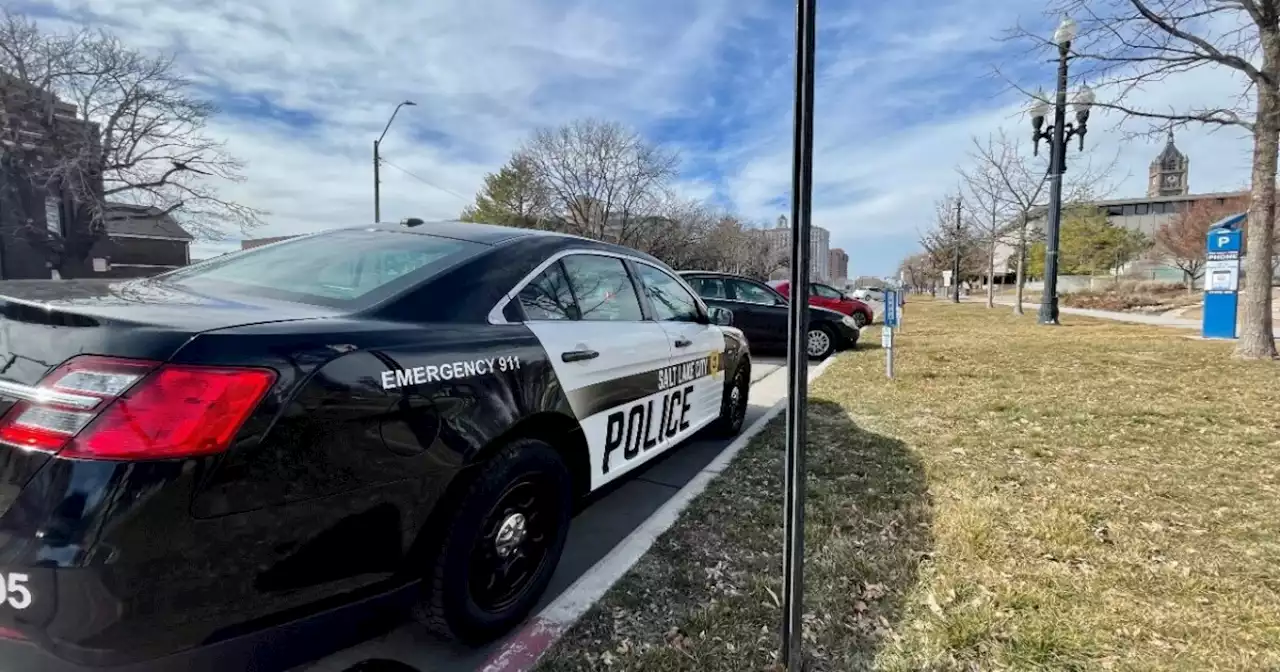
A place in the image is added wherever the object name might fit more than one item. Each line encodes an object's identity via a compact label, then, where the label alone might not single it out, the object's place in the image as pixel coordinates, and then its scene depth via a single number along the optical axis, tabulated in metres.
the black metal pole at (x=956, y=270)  32.80
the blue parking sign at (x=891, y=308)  7.35
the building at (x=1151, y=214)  47.81
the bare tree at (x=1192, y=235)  37.06
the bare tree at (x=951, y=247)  32.72
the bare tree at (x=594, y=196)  37.94
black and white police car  1.28
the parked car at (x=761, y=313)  10.41
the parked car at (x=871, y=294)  38.84
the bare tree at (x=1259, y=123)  8.40
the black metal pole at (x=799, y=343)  1.70
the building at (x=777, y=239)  67.06
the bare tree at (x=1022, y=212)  21.39
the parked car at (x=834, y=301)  14.52
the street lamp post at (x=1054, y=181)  16.47
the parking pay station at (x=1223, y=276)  11.57
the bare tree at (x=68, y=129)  23.59
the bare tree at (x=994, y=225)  22.93
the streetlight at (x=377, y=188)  19.87
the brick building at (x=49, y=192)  24.33
